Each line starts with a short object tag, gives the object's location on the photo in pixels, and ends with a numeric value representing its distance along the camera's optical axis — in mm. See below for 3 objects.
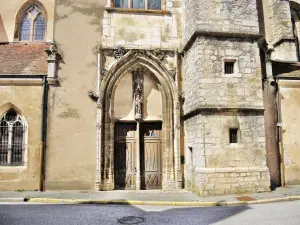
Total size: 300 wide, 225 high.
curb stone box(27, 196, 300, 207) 7294
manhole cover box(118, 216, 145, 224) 5629
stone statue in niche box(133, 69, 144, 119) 10141
